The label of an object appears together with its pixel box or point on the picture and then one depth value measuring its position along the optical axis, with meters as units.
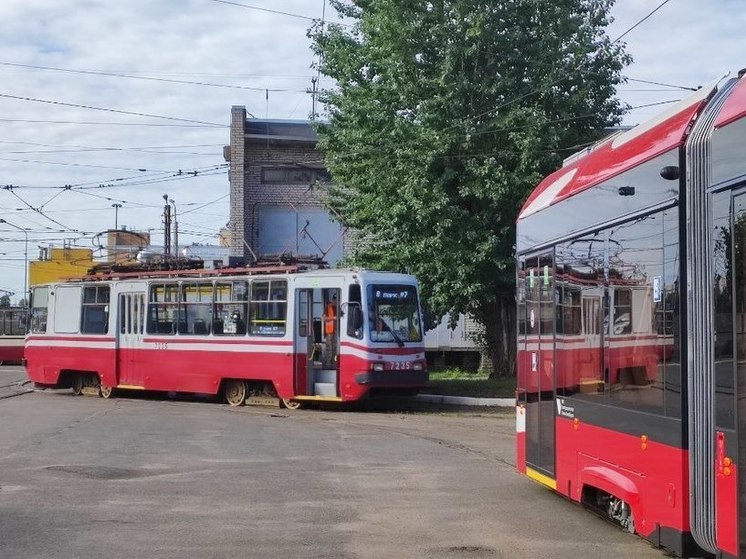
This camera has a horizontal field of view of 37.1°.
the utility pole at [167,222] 48.66
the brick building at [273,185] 39.22
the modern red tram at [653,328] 6.26
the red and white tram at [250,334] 22.80
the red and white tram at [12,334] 47.62
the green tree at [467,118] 23.66
